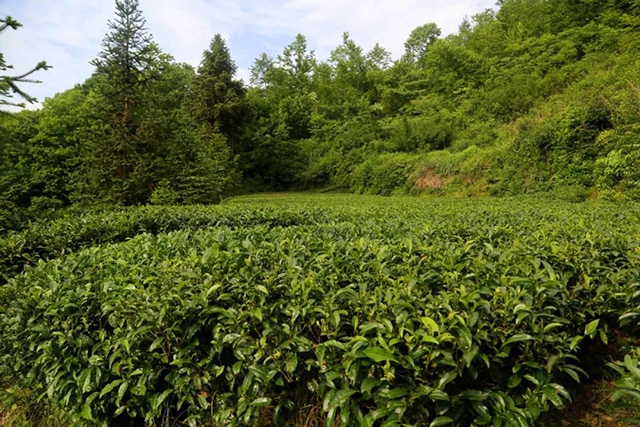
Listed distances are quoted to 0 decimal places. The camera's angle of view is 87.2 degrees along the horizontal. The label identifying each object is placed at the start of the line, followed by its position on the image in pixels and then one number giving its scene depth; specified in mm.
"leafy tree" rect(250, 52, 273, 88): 40656
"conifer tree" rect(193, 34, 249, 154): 24609
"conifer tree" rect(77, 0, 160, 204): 10258
